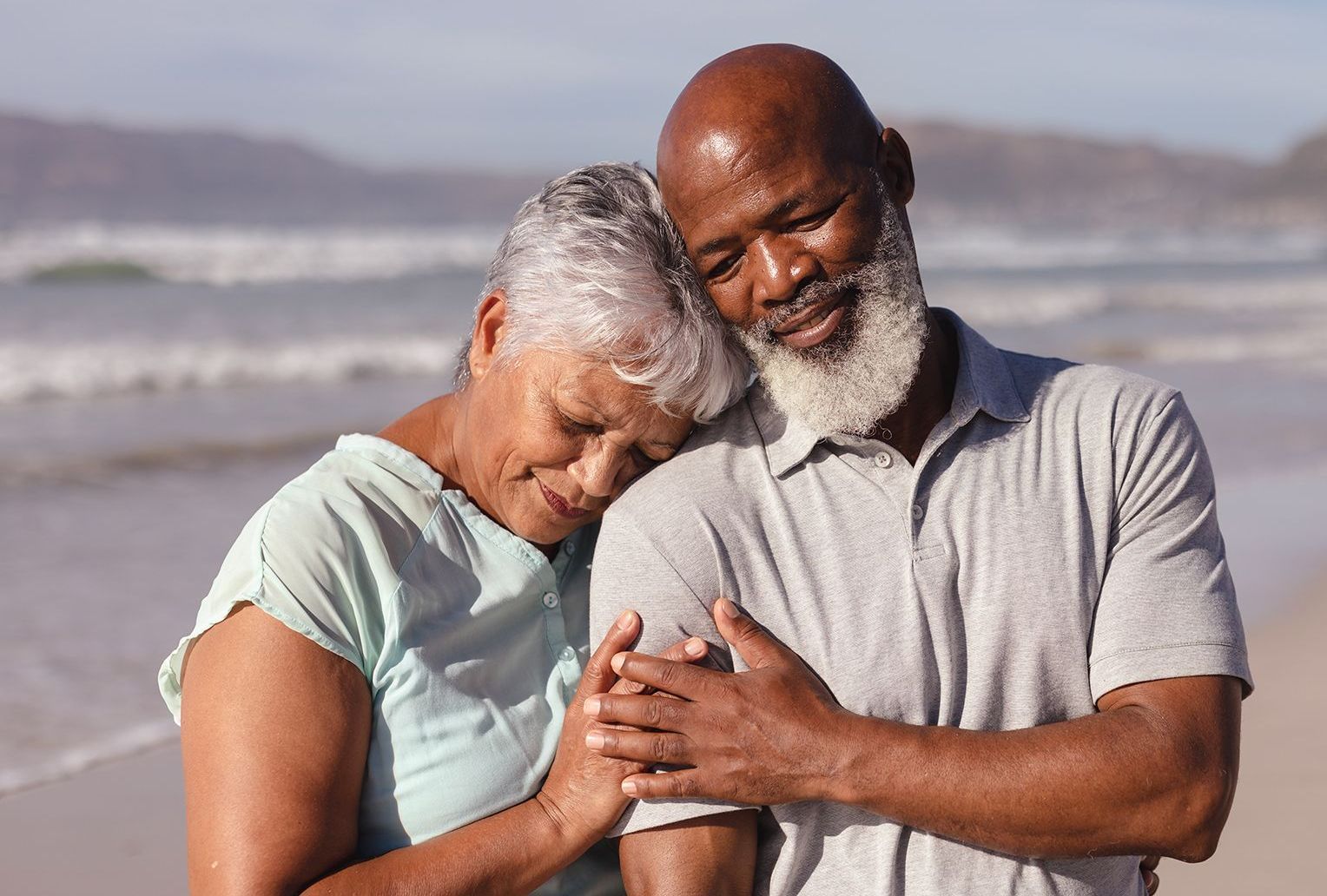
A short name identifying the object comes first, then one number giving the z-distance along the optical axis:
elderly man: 1.96
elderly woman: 1.95
